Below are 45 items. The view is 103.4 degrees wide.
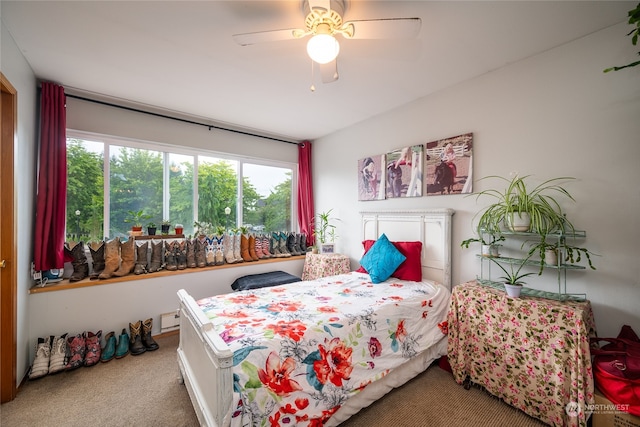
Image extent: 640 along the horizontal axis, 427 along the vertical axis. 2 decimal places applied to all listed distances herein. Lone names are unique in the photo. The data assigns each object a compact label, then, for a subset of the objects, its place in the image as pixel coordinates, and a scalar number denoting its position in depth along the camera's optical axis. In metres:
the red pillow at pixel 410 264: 2.57
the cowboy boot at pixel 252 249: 3.58
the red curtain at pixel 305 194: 4.25
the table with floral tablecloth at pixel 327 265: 3.38
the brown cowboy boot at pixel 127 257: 2.70
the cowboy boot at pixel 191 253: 3.08
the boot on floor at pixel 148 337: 2.52
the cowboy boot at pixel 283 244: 3.91
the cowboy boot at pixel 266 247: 3.72
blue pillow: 2.57
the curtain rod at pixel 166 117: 2.70
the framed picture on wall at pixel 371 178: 3.20
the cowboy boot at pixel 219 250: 3.29
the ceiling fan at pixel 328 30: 1.38
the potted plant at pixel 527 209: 1.83
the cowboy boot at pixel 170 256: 2.99
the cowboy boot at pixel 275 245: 3.83
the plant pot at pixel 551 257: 1.76
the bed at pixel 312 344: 1.24
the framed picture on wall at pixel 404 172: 2.79
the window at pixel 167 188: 2.75
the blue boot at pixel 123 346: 2.38
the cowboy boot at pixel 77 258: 2.52
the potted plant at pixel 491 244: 2.10
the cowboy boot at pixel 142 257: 2.80
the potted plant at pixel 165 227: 3.12
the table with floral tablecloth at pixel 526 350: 1.47
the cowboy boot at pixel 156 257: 2.89
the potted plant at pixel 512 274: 1.76
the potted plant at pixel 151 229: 3.00
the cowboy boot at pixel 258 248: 3.65
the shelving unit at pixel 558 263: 1.74
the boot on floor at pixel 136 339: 2.44
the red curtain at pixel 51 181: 2.29
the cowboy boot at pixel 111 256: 2.64
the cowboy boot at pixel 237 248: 3.44
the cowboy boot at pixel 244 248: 3.53
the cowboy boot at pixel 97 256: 2.61
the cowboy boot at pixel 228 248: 3.38
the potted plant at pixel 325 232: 3.91
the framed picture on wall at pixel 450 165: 2.40
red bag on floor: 1.31
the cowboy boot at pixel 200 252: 3.12
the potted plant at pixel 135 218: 2.99
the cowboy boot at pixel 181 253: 3.04
